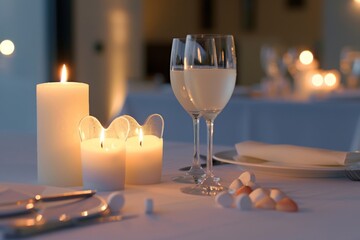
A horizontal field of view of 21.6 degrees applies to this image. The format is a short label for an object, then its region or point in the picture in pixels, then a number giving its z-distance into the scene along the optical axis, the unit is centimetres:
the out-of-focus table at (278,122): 291
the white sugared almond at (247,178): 118
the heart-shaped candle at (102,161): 117
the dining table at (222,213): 97
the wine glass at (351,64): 422
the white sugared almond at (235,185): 115
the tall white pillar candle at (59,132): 122
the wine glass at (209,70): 121
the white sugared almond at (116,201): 103
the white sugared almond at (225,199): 108
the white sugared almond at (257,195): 108
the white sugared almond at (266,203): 107
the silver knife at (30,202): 100
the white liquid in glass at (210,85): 122
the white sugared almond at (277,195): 108
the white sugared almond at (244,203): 107
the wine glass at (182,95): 126
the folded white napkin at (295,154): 133
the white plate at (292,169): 129
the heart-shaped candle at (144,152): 123
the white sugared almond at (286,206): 106
